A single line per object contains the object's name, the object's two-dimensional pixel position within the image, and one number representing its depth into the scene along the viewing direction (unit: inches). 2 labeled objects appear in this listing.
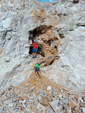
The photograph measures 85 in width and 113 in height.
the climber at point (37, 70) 281.6
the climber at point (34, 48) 369.7
